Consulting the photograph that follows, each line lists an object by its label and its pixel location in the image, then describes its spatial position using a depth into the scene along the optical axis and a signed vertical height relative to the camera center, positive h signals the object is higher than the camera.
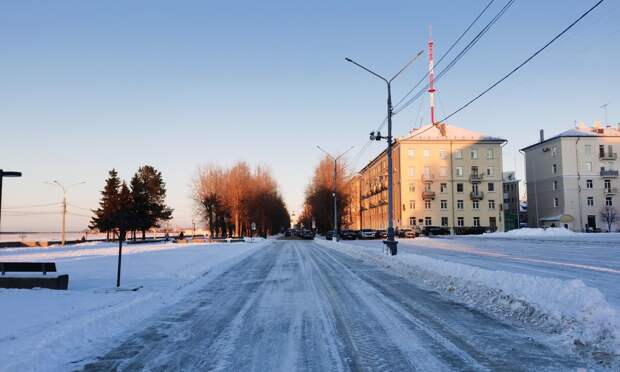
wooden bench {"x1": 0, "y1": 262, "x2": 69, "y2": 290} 12.49 -1.47
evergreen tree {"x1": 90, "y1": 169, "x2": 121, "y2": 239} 80.44 +5.16
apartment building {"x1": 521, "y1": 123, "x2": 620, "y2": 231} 75.94 +8.09
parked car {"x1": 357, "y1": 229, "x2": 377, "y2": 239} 67.36 -1.18
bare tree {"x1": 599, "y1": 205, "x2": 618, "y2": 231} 72.00 +1.51
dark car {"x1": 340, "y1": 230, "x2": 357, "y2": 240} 65.88 -1.28
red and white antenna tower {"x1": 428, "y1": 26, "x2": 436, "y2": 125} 75.00 +24.15
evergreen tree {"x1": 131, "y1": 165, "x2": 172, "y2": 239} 81.62 +6.25
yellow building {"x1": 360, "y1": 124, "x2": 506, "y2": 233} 81.31 +8.01
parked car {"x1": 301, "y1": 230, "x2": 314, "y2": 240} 74.51 -1.40
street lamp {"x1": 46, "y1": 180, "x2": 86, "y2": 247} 55.56 +2.01
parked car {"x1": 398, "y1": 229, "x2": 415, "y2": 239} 62.17 -1.12
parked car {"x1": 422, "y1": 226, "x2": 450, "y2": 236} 75.00 -0.88
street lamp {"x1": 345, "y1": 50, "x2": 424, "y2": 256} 23.55 +4.55
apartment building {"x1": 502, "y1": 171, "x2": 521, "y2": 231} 119.78 +8.85
